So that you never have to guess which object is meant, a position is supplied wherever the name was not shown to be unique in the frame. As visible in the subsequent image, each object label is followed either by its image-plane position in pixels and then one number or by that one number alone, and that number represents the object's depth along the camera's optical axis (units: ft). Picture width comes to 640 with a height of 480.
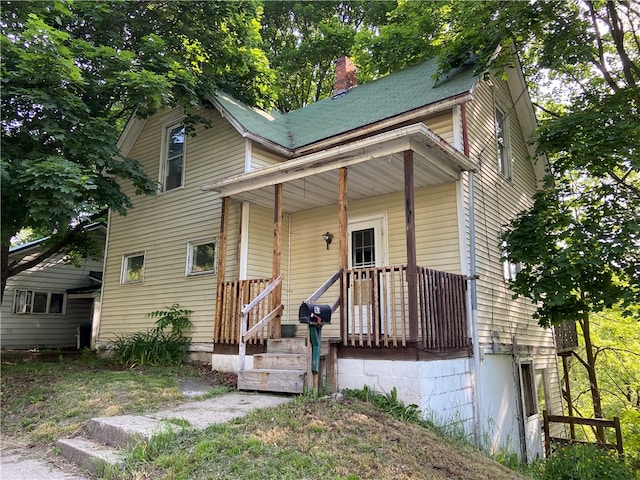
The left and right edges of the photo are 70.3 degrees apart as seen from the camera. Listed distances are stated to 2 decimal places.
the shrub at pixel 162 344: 31.73
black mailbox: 20.62
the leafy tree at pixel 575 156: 26.89
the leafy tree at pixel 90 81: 25.09
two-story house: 22.03
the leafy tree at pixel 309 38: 68.74
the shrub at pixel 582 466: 24.39
